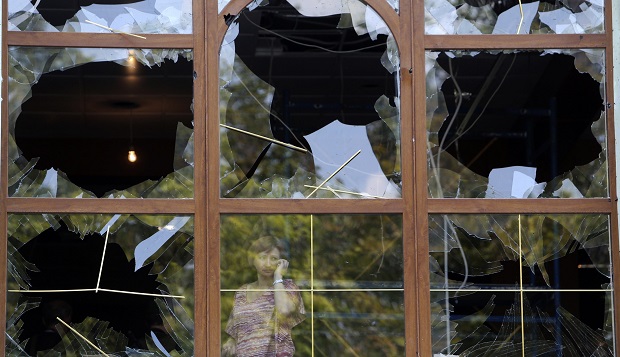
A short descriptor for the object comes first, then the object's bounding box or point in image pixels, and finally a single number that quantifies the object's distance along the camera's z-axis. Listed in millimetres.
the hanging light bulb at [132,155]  11701
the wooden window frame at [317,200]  11641
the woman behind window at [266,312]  11633
